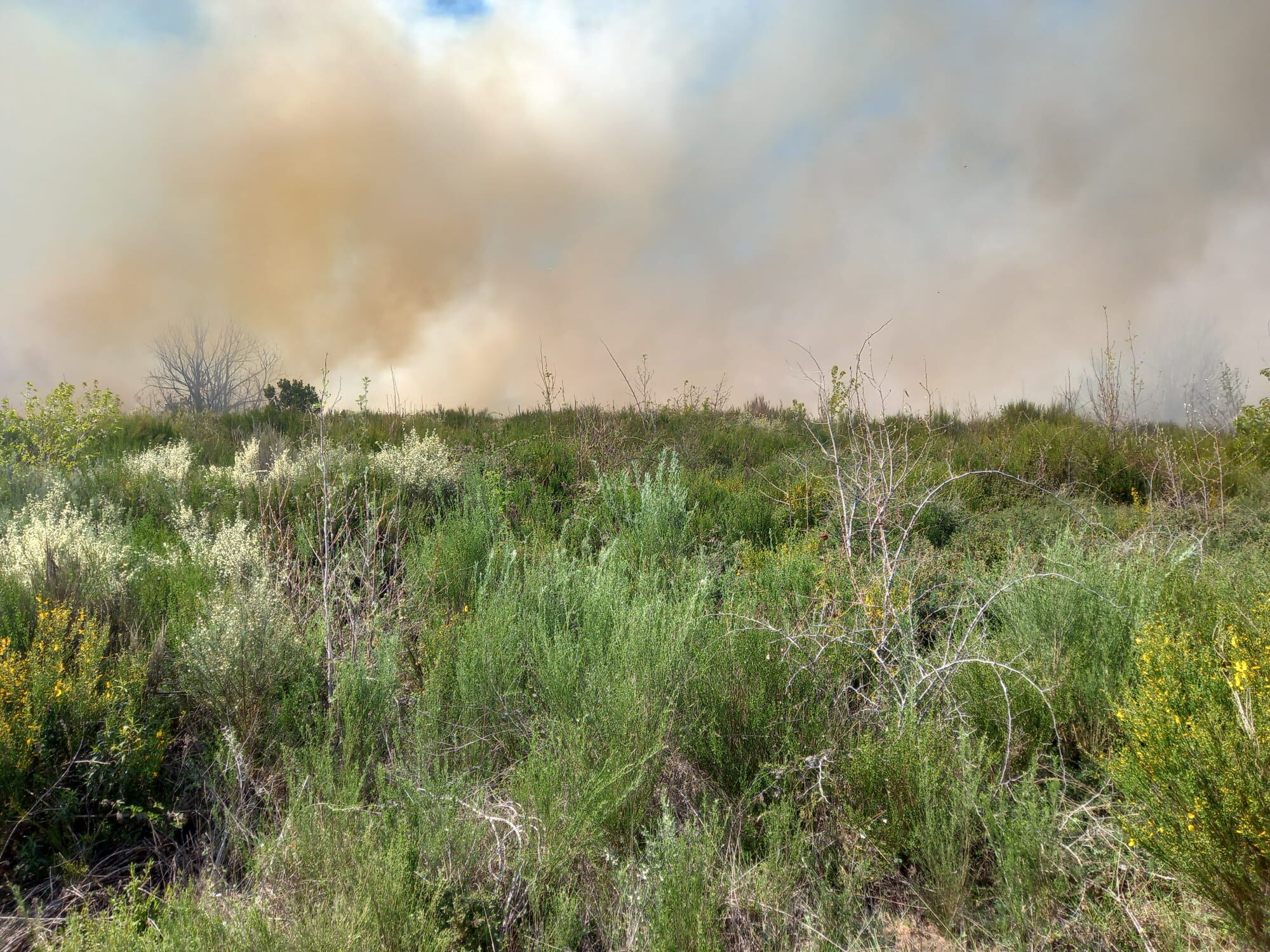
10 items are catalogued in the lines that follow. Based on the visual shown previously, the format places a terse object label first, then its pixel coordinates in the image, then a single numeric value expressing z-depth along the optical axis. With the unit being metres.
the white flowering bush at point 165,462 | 8.14
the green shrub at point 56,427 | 8.97
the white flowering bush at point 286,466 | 7.45
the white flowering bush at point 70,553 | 4.46
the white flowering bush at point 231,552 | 4.85
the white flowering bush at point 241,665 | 3.54
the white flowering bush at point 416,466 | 7.65
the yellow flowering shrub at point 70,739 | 2.97
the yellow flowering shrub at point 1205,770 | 1.94
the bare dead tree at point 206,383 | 27.11
